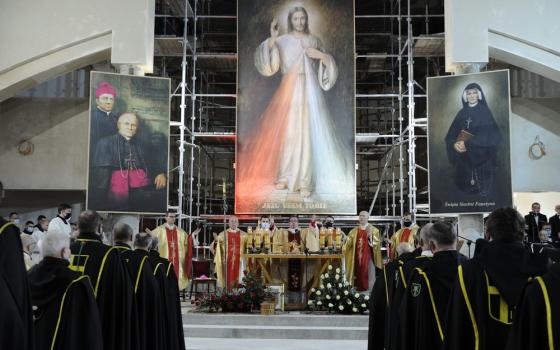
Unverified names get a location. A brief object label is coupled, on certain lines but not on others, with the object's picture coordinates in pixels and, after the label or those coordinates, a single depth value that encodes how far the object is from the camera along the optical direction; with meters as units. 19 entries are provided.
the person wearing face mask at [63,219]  12.12
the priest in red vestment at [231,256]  14.52
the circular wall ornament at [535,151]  17.22
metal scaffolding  17.05
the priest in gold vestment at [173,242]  14.14
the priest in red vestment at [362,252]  14.43
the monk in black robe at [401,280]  5.02
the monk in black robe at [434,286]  4.62
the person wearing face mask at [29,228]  13.78
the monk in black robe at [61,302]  4.41
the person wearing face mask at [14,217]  13.53
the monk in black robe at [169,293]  6.76
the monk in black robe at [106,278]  5.28
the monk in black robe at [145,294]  6.20
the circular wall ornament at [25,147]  17.91
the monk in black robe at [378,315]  6.89
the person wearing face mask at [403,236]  13.97
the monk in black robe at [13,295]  2.99
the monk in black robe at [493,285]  3.52
